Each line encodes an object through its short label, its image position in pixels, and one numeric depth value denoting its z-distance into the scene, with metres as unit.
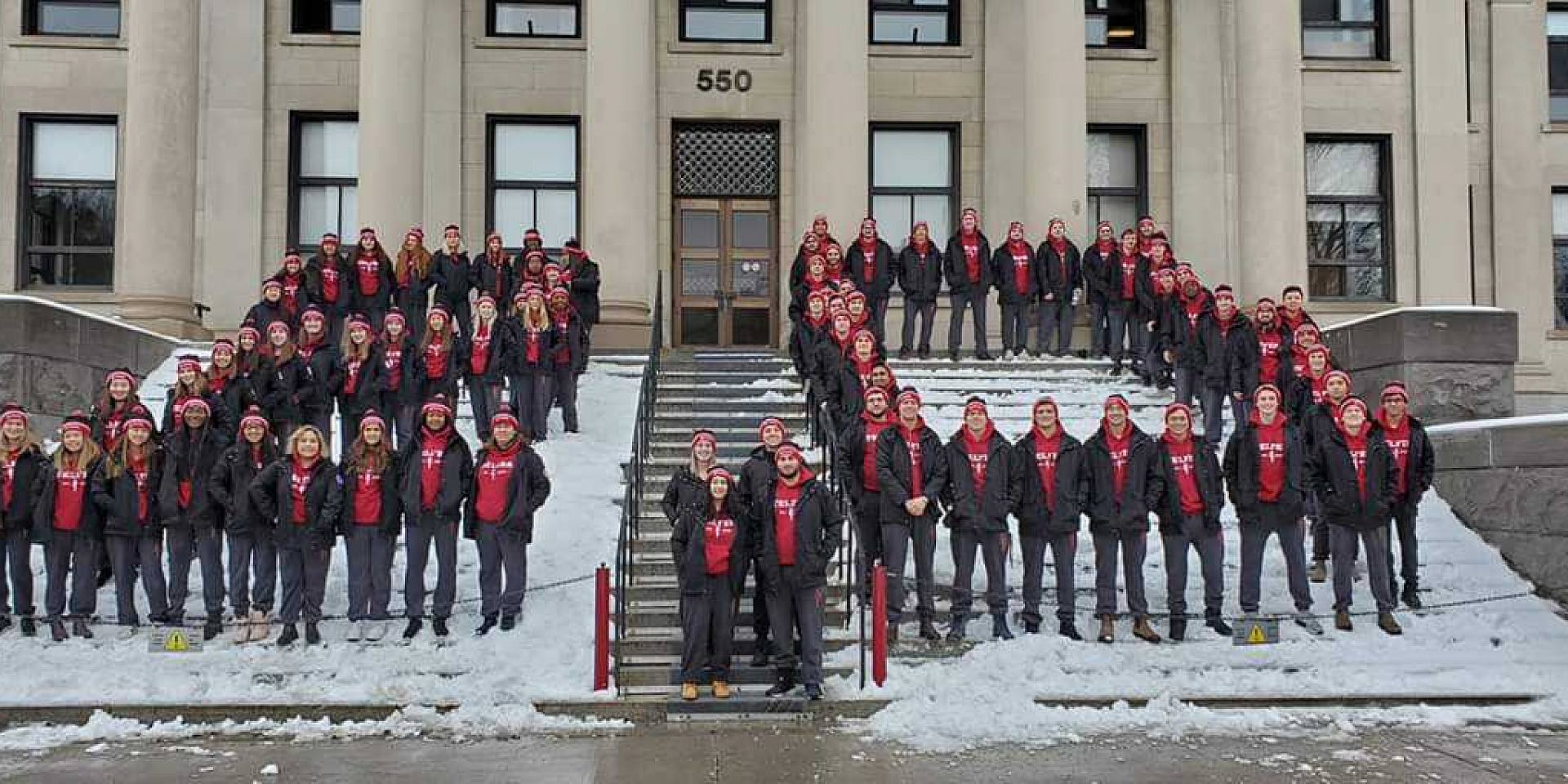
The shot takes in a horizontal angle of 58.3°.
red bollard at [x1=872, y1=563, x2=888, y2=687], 10.15
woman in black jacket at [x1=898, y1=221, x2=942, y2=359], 18.14
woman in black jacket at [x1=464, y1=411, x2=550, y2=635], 11.30
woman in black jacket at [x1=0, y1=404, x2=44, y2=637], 11.41
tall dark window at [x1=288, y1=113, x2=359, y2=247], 23.69
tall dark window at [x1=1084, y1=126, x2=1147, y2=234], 24.62
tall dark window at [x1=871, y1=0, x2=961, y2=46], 24.38
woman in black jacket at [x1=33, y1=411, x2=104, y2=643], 11.34
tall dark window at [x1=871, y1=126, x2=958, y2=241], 24.28
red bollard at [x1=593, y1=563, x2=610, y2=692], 10.05
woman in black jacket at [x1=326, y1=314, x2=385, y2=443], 13.73
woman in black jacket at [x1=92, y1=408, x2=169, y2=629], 11.45
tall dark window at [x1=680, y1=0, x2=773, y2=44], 24.08
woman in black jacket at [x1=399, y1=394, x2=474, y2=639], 11.34
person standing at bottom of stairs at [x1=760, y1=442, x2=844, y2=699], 10.13
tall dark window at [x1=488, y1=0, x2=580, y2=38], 23.91
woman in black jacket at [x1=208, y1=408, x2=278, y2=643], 11.30
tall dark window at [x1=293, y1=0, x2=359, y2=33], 23.62
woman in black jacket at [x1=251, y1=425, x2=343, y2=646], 11.16
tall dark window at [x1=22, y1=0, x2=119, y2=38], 23.48
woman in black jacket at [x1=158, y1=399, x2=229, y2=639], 11.41
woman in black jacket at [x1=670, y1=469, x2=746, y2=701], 10.11
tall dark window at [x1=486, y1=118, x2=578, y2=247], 23.80
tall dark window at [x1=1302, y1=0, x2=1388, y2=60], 24.83
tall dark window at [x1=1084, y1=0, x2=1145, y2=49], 24.66
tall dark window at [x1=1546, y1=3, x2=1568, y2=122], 25.27
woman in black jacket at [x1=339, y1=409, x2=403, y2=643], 11.34
